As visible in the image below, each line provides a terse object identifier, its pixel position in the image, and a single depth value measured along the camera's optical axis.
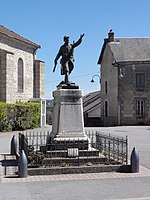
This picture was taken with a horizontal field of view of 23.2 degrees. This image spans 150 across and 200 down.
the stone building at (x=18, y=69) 31.94
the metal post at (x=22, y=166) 9.55
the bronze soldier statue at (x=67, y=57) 12.99
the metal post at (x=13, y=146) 14.16
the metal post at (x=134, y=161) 10.15
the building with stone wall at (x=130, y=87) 39.78
